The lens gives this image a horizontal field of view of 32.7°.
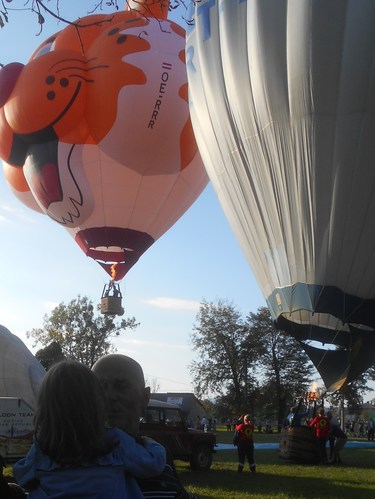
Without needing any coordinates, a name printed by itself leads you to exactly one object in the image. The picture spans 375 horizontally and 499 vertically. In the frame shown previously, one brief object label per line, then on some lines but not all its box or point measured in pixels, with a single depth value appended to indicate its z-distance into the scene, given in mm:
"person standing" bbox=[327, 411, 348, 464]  13445
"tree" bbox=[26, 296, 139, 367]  45656
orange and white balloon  13031
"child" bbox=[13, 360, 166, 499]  1808
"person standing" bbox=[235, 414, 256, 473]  11500
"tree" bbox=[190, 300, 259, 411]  44781
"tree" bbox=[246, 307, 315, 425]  44031
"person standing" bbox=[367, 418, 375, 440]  28828
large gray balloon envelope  9031
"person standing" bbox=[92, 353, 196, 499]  2029
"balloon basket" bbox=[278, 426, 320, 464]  13375
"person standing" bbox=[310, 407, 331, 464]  13305
